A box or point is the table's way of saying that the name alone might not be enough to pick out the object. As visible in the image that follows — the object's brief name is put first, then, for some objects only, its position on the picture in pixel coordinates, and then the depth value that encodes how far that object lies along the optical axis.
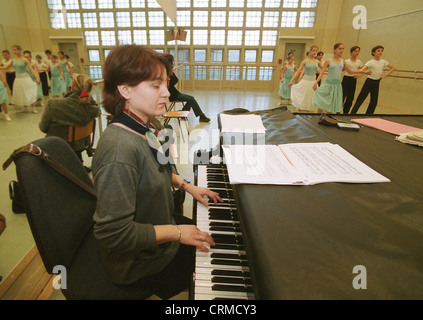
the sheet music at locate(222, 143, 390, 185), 0.92
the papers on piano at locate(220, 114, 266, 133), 1.44
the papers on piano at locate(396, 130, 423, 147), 1.29
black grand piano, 0.52
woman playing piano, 0.80
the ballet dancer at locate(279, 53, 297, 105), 8.05
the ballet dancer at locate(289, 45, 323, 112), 5.97
